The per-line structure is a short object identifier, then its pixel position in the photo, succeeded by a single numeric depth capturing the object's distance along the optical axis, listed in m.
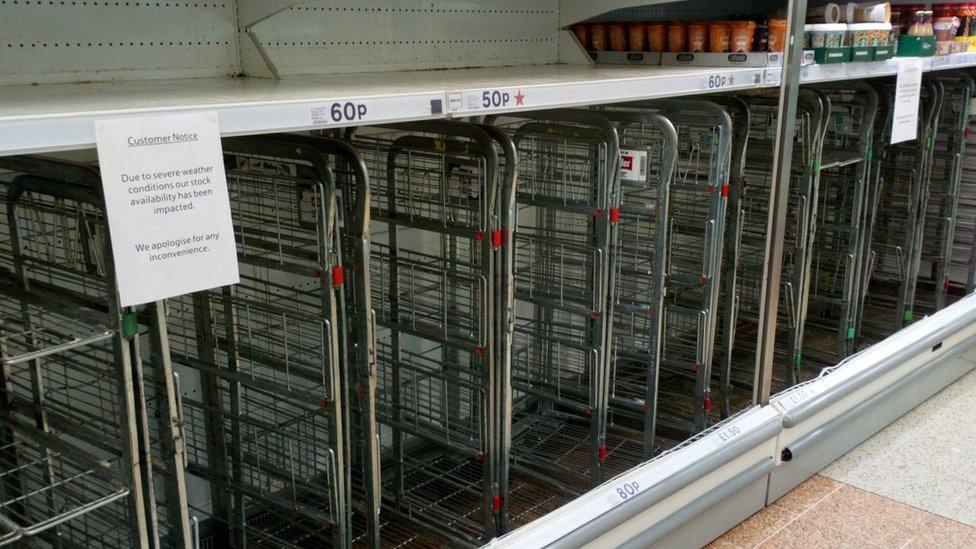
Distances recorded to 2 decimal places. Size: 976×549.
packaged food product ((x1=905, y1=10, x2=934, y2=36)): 3.38
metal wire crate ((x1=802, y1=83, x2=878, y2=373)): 3.49
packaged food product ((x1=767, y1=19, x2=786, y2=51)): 2.69
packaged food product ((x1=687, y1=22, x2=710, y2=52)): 2.77
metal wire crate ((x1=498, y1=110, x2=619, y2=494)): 2.48
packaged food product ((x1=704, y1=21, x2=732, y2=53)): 2.71
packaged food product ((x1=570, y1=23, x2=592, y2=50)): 3.23
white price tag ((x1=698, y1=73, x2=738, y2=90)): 2.46
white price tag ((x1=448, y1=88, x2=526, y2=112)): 1.80
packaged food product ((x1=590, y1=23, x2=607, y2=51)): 3.15
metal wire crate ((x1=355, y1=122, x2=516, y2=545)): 2.19
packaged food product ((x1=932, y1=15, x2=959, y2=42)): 3.51
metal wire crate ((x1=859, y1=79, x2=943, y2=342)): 3.84
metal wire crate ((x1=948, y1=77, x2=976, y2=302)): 4.40
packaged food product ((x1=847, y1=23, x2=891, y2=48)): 2.95
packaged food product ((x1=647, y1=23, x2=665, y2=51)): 2.88
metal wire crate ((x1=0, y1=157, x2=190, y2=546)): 1.51
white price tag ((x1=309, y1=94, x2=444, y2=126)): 1.57
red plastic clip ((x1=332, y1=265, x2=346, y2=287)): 1.88
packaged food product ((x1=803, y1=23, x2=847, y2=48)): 2.83
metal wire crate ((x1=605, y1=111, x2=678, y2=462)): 2.55
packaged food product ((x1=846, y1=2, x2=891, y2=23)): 3.10
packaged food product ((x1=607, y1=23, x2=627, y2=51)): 3.06
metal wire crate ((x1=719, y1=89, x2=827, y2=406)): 3.20
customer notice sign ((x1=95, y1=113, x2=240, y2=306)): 1.26
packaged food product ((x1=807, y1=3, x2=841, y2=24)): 3.05
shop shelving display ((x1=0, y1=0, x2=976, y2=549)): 1.70
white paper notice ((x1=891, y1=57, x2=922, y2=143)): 3.21
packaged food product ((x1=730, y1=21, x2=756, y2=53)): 2.69
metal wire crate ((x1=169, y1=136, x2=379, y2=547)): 1.92
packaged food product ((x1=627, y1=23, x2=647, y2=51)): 2.97
